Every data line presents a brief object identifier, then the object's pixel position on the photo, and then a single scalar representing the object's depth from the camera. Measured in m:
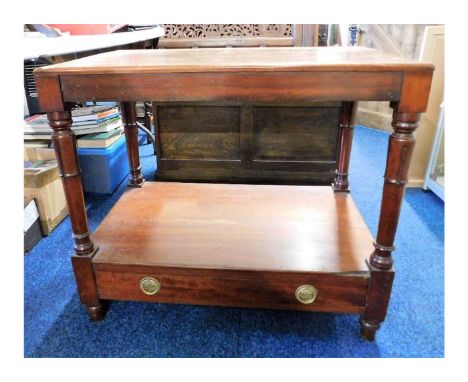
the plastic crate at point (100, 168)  1.71
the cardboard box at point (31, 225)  1.33
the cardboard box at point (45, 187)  1.38
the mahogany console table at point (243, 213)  0.76
